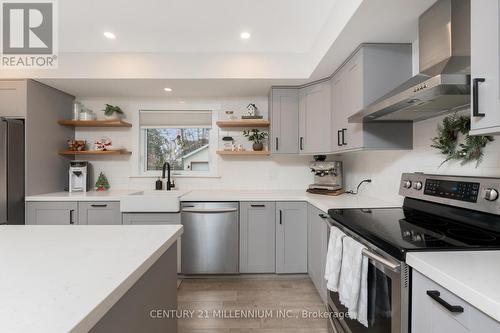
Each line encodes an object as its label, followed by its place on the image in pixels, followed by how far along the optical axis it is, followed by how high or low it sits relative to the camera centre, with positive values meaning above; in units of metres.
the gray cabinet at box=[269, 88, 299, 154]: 2.96 +0.51
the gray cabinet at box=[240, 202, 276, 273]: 2.72 -0.75
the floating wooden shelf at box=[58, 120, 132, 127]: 3.06 +0.51
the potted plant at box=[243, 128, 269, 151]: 3.14 +0.35
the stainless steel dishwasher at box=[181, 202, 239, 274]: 2.69 -0.74
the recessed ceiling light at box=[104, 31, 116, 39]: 2.30 +1.16
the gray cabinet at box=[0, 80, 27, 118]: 2.62 +0.67
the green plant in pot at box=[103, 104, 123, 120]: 3.16 +0.66
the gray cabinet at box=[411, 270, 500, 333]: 0.69 -0.44
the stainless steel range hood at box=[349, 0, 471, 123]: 1.12 +0.51
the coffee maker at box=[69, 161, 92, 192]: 3.07 -0.13
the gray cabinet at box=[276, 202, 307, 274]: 2.72 -0.74
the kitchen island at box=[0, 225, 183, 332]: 0.54 -0.31
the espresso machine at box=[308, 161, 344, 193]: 2.84 -0.12
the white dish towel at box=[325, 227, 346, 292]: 1.50 -0.56
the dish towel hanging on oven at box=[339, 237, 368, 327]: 1.26 -0.59
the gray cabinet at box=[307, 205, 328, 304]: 2.12 -0.75
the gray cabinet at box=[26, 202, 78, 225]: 2.64 -0.48
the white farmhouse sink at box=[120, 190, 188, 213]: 2.65 -0.39
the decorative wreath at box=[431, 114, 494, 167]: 1.42 +0.14
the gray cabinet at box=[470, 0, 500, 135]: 0.92 +0.37
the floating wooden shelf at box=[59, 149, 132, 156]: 3.06 +0.16
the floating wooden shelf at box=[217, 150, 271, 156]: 3.06 +0.16
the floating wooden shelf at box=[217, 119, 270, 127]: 3.06 +0.51
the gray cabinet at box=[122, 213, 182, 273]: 2.67 -0.54
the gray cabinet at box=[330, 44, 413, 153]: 1.95 +0.62
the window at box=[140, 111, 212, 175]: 3.38 +0.32
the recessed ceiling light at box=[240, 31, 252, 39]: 2.30 +1.16
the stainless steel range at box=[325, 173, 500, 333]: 1.02 -0.31
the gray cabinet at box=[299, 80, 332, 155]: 2.71 +0.51
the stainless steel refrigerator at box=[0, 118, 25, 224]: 2.47 -0.05
